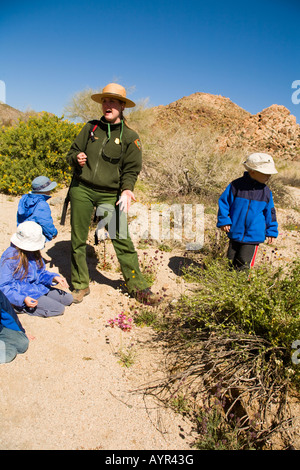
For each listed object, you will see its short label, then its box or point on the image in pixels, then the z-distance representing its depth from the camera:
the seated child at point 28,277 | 2.74
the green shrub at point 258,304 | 2.10
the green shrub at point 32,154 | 6.57
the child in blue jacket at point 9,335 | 2.28
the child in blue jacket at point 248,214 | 2.91
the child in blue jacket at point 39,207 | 3.23
